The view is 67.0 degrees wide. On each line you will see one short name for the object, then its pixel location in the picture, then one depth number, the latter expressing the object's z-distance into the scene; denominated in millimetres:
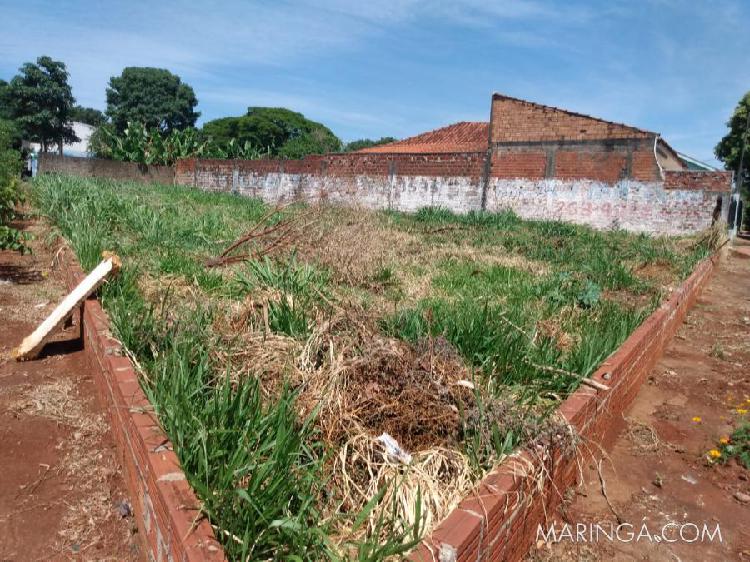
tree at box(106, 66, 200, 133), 49188
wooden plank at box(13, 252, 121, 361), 4289
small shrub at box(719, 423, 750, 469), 3658
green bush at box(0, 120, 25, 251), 6156
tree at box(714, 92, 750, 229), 29125
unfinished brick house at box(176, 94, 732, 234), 13922
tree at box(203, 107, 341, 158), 49000
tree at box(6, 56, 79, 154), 38562
